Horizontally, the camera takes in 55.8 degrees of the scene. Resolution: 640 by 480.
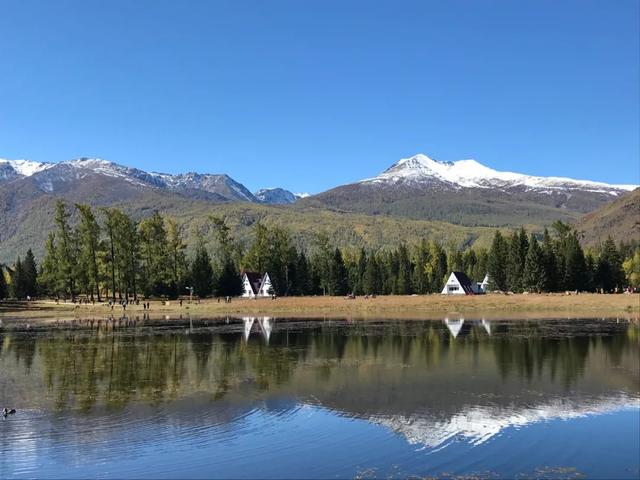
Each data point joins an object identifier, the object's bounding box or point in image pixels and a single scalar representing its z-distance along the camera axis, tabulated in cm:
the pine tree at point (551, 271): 12156
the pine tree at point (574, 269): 12488
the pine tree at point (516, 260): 12569
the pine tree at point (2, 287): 13825
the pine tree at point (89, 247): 11388
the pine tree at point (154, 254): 12294
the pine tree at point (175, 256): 12875
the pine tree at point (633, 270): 15412
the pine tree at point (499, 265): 13575
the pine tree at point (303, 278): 14712
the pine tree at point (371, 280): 15338
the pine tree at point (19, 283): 15400
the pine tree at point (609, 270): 13288
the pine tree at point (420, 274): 15838
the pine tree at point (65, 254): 11592
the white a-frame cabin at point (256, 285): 13962
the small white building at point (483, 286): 15490
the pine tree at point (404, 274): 15662
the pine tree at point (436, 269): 16362
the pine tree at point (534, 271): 11981
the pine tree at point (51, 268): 12112
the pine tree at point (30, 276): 15500
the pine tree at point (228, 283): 13500
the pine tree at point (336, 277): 14612
